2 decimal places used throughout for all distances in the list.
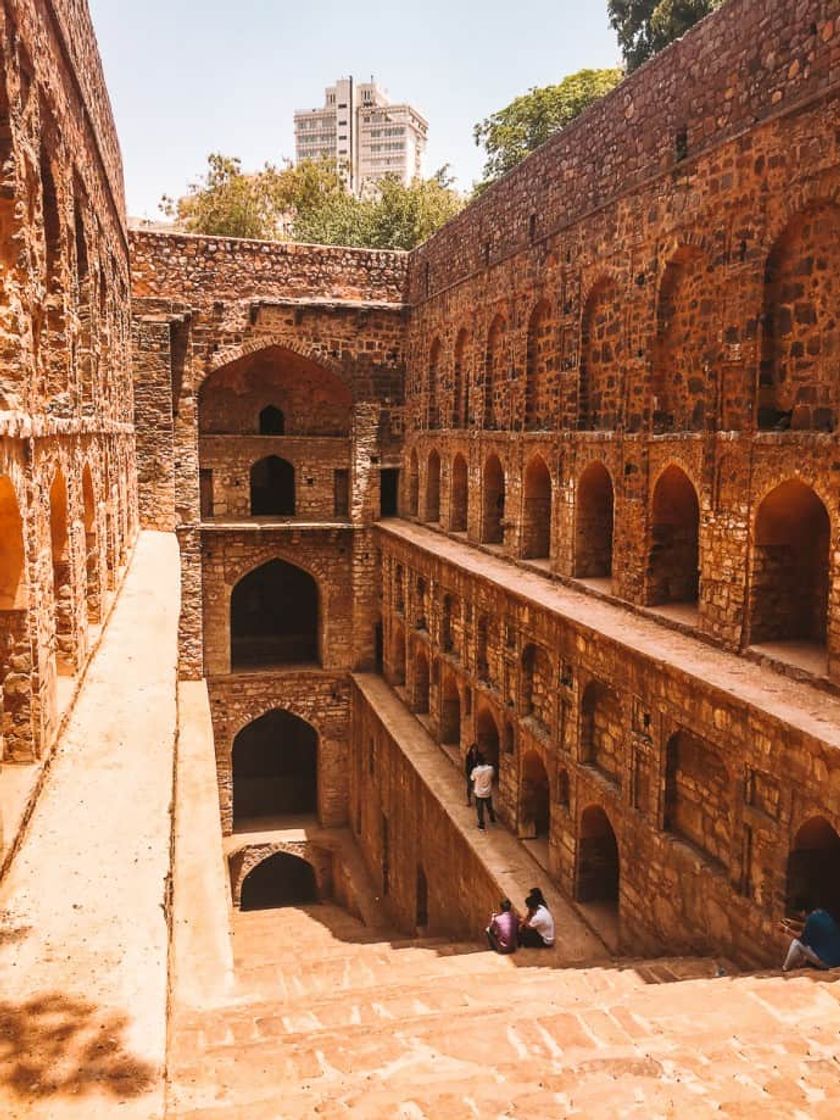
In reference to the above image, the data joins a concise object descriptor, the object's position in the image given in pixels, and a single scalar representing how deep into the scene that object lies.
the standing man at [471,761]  11.78
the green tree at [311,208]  26.47
